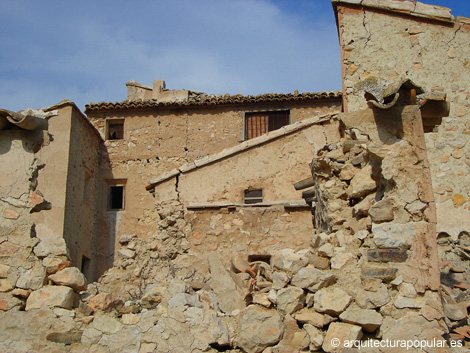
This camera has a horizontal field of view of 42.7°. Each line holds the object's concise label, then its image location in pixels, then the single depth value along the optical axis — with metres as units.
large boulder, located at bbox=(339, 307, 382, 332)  4.88
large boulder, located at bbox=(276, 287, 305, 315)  5.26
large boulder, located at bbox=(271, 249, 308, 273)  5.59
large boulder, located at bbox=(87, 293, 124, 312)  5.56
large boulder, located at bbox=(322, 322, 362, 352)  4.85
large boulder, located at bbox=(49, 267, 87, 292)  5.59
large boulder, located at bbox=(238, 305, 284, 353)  5.15
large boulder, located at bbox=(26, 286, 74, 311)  5.45
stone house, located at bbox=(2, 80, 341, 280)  15.80
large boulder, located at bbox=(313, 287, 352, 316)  5.05
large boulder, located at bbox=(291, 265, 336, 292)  5.29
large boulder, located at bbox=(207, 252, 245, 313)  8.11
